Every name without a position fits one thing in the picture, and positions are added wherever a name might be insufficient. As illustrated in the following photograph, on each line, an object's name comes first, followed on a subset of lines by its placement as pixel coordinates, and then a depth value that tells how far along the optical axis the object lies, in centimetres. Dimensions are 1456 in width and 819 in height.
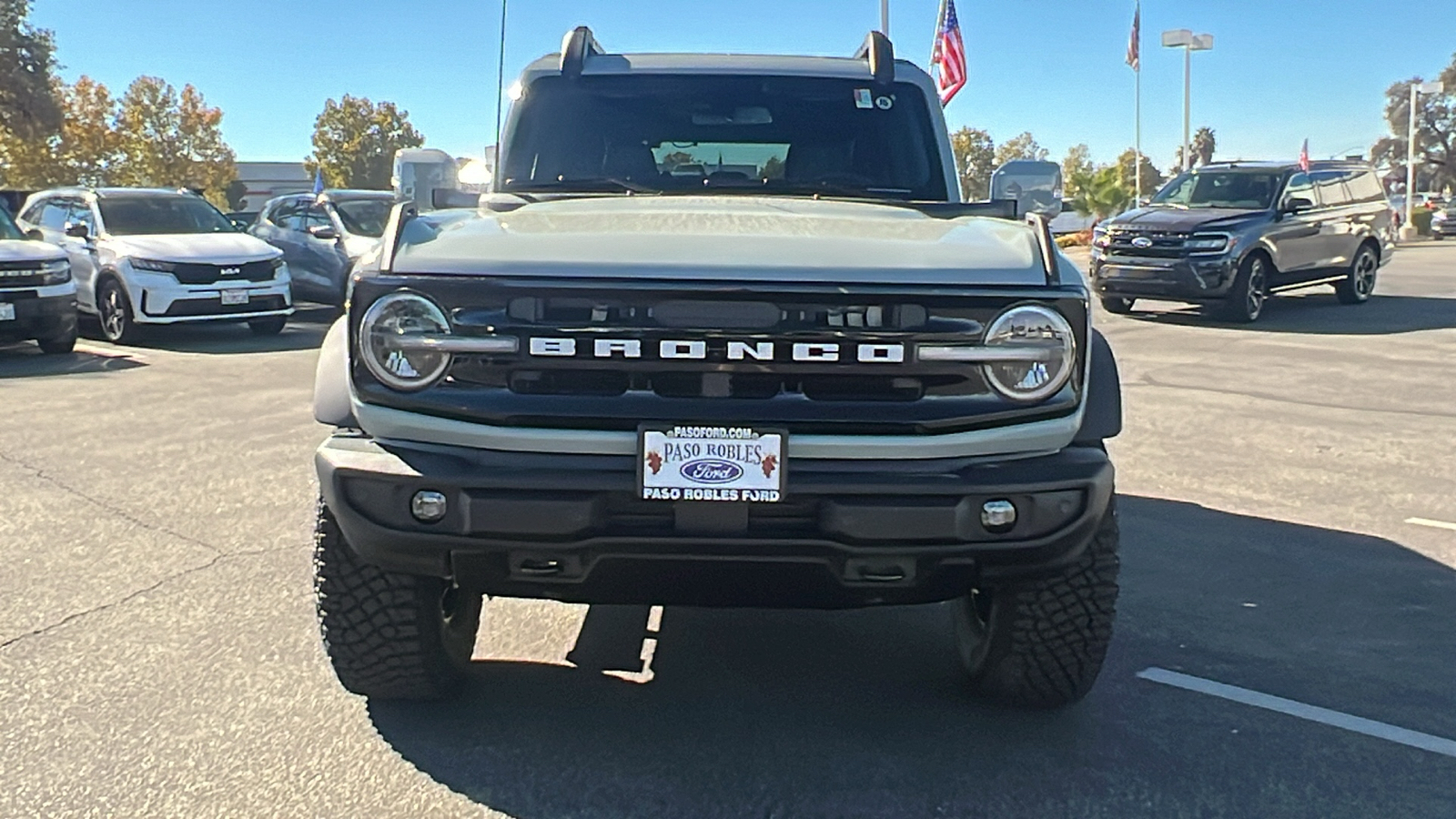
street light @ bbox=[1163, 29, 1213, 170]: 3562
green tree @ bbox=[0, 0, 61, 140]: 3997
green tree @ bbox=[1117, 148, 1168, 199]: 7569
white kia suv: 1270
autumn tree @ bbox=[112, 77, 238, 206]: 6081
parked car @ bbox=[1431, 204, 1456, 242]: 3709
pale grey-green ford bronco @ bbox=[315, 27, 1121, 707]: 278
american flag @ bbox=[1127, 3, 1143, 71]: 3622
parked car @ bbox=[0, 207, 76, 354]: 1116
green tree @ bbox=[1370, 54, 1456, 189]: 8144
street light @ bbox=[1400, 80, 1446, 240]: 4050
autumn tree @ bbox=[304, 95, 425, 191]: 7619
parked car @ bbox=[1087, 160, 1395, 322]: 1403
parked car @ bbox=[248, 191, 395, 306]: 1482
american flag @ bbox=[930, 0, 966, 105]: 1908
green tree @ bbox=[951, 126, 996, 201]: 6806
